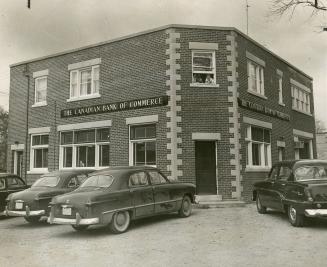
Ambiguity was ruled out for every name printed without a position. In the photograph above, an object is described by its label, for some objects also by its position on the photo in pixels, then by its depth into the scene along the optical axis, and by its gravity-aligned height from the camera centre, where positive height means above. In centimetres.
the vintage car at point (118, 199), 960 -77
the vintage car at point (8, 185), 1354 -55
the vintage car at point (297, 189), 990 -56
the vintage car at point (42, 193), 1141 -69
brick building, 1638 +272
